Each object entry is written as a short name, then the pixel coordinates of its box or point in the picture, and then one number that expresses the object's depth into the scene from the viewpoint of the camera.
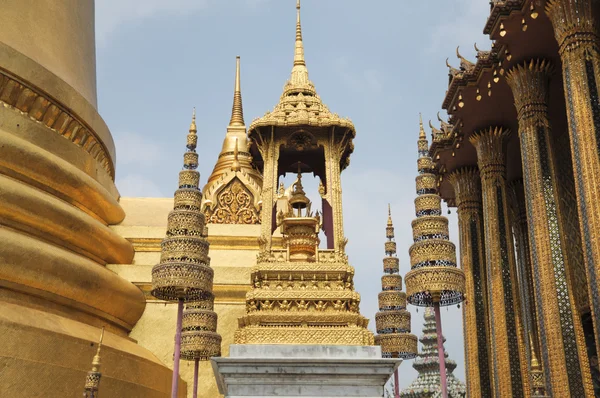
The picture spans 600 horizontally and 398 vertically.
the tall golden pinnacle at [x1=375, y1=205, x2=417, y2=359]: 11.90
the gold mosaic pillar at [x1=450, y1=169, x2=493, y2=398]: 14.83
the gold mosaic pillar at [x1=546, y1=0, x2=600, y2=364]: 9.46
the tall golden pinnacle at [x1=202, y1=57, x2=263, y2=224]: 17.12
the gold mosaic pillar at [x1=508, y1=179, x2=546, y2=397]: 13.66
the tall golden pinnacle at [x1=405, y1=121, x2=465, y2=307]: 8.38
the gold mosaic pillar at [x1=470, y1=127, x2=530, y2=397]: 13.46
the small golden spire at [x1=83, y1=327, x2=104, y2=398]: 7.65
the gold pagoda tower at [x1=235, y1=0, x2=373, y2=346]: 7.91
